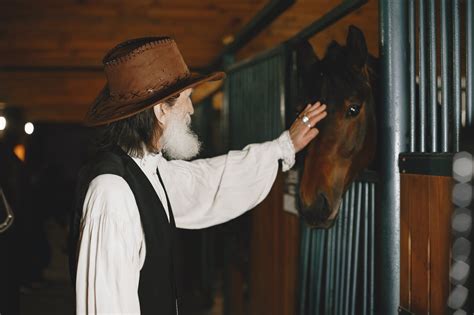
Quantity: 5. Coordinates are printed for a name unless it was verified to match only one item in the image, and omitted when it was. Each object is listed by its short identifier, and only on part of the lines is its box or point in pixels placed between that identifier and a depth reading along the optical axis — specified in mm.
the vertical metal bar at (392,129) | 1788
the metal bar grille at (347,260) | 2047
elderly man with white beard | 1620
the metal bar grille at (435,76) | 1479
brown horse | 1975
